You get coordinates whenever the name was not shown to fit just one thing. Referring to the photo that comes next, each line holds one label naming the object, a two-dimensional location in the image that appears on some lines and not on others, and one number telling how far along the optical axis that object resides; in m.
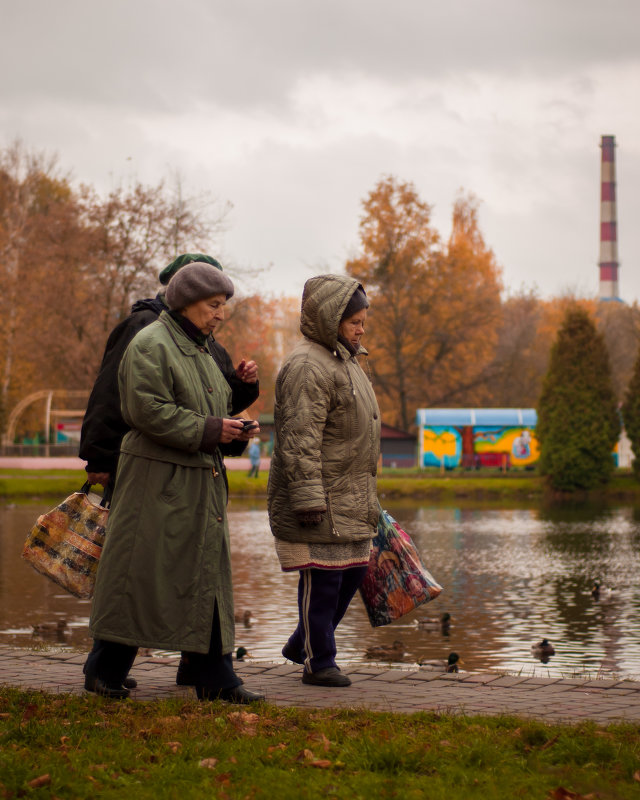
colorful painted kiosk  44.09
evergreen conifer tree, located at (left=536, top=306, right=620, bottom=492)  36.00
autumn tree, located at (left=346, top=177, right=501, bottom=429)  48.31
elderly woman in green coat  5.25
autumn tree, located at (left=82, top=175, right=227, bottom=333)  36.59
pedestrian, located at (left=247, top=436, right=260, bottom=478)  39.06
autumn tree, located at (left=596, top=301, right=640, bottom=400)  60.09
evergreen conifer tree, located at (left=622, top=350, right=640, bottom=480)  37.59
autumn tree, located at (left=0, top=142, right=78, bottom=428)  40.28
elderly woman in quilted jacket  5.96
